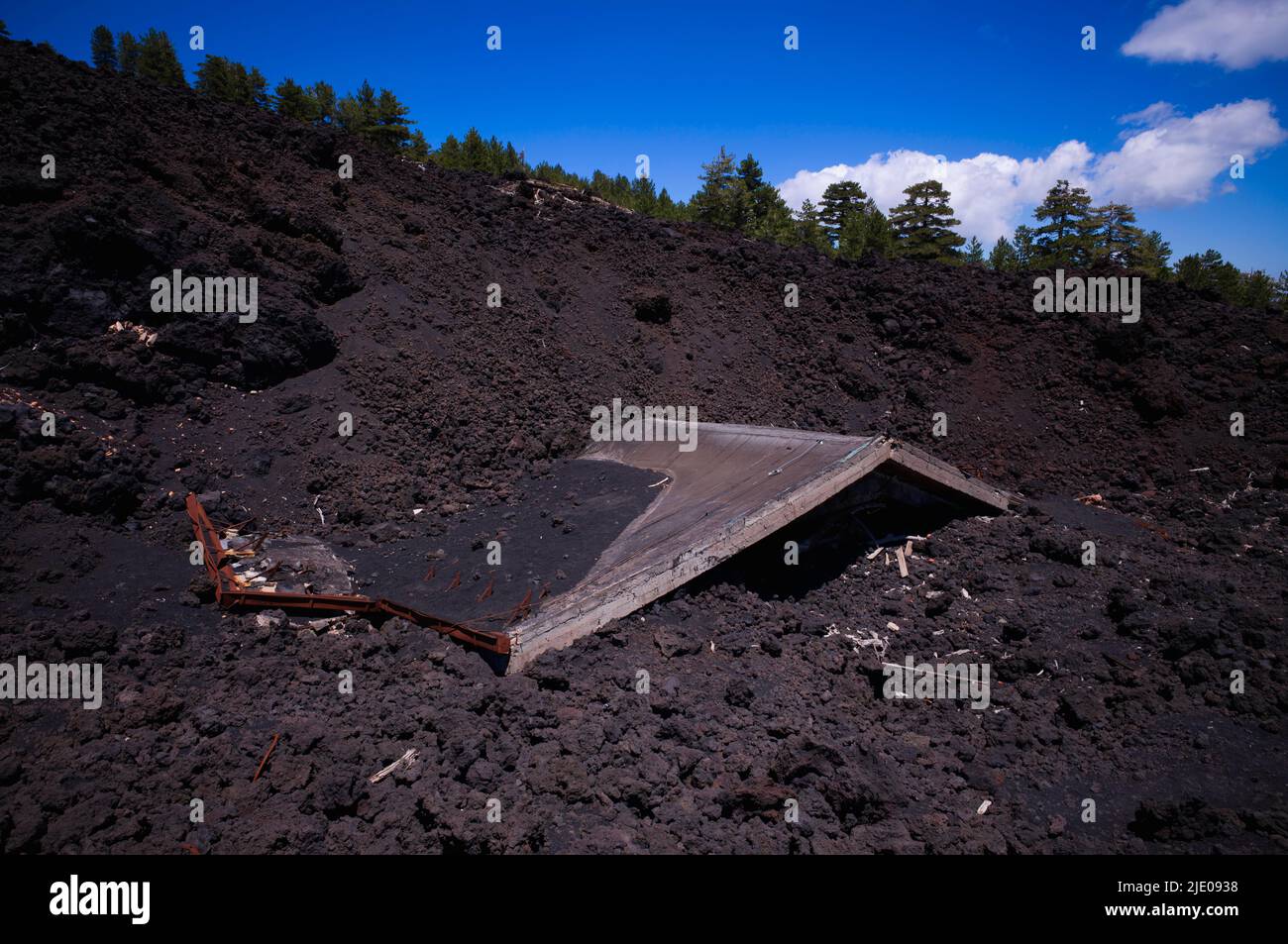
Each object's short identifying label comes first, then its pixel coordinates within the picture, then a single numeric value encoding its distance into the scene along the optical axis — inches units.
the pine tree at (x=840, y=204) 1258.0
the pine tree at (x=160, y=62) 979.3
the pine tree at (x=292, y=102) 932.0
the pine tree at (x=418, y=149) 934.2
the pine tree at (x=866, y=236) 1056.8
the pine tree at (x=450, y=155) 1199.9
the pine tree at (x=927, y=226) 1075.3
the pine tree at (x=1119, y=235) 957.2
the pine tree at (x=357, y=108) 1047.6
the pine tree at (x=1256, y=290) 904.3
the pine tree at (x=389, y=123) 854.5
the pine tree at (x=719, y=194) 1085.1
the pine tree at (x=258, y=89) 923.4
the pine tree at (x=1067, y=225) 970.7
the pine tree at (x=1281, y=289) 1138.0
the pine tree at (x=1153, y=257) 938.1
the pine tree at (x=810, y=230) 1285.7
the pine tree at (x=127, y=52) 1140.5
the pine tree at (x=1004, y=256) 1284.4
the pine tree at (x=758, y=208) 1084.5
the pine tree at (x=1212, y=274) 895.7
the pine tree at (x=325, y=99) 1142.1
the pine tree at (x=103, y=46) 1220.5
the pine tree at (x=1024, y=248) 1098.7
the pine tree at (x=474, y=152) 1215.0
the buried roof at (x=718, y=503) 238.2
